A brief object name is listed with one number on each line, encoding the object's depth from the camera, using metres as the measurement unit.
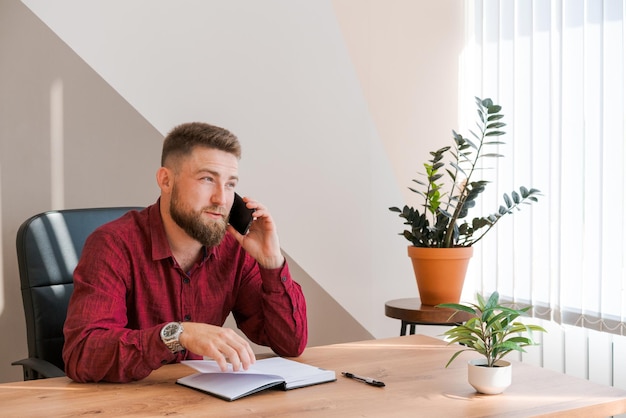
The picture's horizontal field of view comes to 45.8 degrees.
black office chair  2.50
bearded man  1.92
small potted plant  1.70
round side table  3.10
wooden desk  1.57
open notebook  1.69
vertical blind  3.03
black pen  1.78
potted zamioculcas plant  3.16
